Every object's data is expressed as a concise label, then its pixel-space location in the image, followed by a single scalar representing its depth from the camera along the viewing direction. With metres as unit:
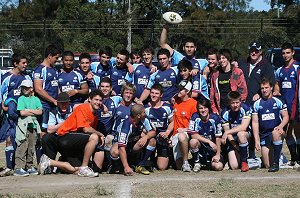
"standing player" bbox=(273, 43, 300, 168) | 11.18
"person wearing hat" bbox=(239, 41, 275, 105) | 11.37
